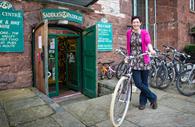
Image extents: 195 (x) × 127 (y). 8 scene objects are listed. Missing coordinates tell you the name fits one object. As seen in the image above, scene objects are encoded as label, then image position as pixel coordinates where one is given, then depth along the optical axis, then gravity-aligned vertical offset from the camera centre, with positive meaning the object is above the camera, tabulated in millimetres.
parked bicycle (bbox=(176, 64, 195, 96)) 3453 -648
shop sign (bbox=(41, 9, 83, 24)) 4013 +1277
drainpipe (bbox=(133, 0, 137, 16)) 6354 +2247
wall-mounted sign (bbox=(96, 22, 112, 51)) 4906 +743
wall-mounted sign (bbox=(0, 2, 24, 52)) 3561 +746
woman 2492 +112
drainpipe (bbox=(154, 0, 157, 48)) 7352 +1131
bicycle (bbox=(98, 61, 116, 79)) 4909 -491
